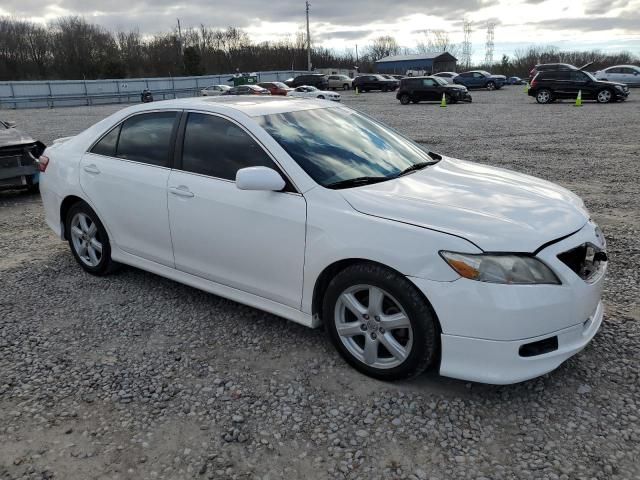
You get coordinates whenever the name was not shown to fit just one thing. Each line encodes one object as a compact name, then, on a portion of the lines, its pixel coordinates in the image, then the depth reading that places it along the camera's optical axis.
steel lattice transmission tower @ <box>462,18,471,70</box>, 103.87
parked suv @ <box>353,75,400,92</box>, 42.66
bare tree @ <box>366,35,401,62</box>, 113.06
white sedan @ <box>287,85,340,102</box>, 32.03
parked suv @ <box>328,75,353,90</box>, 44.75
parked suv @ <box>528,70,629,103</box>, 23.59
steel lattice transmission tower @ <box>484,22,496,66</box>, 112.22
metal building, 84.19
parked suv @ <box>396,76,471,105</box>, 27.67
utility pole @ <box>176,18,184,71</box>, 74.21
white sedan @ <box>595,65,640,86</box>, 31.66
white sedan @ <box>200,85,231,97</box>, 37.77
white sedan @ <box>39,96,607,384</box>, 2.69
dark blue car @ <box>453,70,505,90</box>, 39.25
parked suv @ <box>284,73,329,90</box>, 44.19
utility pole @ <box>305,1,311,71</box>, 71.44
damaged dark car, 7.79
